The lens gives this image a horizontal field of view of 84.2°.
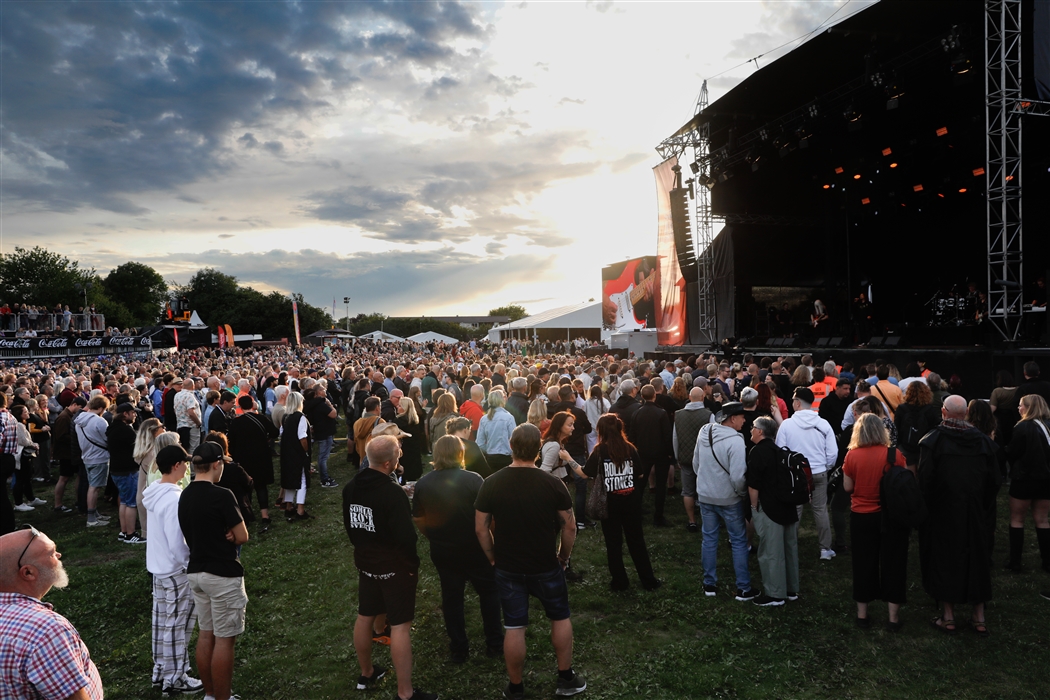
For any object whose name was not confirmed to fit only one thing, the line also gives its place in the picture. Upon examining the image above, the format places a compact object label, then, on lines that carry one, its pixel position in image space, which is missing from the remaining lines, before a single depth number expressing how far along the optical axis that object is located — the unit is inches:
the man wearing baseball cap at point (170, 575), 150.3
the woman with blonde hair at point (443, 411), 281.4
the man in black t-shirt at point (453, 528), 163.8
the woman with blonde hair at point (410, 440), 300.3
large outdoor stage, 412.8
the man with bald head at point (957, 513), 173.2
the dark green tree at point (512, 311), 4718.5
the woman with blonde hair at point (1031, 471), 207.3
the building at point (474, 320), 4105.3
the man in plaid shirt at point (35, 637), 65.2
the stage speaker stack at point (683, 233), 743.1
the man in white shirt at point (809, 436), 222.4
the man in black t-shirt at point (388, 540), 144.9
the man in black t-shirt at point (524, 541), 145.9
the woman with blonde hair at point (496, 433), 266.1
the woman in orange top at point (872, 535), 178.4
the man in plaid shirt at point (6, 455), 224.8
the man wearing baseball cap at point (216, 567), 141.1
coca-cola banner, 913.5
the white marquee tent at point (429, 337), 2247.8
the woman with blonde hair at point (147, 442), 212.5
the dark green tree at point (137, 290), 3265.3
